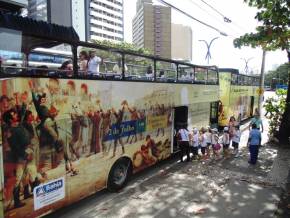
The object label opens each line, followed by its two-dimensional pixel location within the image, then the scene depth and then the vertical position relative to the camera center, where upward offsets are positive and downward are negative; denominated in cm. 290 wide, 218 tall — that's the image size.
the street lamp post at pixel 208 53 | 1825 +334
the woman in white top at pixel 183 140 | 760 -163
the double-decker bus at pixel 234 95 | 1296 -15
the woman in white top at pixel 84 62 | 452 +63
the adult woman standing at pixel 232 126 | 910 -140
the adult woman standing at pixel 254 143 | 768 -176
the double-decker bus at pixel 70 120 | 357 -58
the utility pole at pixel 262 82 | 1558 +81
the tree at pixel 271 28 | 880 +276
